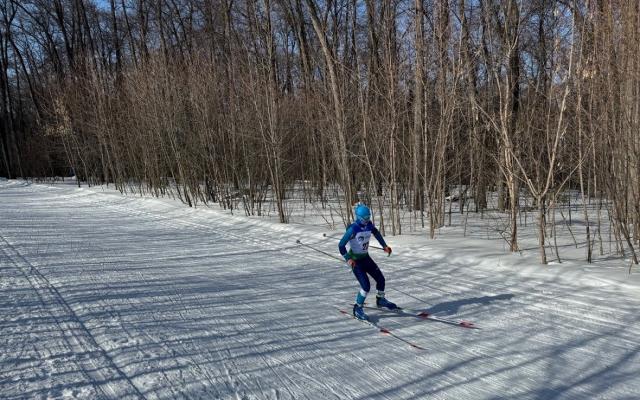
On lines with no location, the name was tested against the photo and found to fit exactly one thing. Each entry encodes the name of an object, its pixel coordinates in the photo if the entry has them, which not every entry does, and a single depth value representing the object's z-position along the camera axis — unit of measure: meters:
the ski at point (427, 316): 5.32
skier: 5.84
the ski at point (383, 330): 4.79
